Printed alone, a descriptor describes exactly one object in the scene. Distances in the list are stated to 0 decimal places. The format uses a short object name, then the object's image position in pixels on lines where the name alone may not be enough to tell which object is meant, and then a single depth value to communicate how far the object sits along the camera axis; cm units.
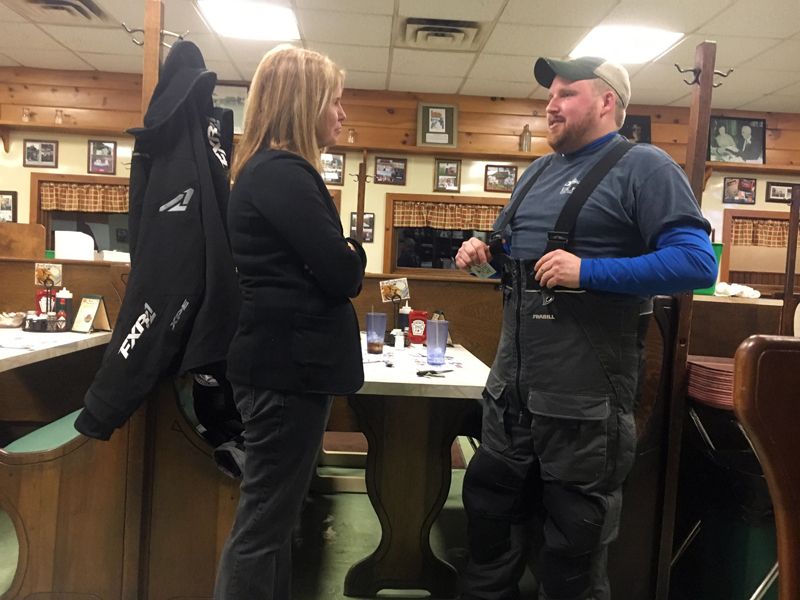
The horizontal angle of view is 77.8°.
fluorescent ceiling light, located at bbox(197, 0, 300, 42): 342
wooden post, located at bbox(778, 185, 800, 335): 171
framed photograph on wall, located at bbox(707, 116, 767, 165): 501
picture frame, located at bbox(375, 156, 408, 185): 503
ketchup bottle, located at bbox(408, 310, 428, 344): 220
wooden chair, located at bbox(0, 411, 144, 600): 140
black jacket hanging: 124
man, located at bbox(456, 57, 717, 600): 107
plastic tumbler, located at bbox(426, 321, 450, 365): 176
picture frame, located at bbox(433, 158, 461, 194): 505
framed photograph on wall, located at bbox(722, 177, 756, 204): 511
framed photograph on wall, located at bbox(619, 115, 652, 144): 490
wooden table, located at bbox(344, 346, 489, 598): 161
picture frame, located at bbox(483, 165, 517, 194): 505
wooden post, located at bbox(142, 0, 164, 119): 144
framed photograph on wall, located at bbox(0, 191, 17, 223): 481
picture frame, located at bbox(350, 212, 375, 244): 508
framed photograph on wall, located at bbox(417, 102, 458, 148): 493
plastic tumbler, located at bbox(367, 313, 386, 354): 190
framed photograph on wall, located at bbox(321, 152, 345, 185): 496
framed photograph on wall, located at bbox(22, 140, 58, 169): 482
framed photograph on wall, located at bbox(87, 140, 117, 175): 487
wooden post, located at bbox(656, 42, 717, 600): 139
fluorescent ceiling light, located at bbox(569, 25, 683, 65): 355
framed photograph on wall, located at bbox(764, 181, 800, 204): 511
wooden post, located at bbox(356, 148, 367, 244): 303
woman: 101
